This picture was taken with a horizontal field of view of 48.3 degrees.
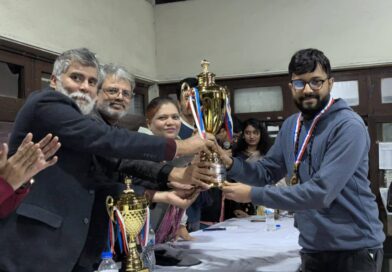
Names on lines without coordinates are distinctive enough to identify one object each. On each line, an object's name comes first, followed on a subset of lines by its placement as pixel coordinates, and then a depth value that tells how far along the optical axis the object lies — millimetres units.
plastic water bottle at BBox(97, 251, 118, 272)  1527
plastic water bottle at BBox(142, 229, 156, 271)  1789
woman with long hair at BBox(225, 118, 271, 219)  3934
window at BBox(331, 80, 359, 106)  4727
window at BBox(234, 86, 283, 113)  5012
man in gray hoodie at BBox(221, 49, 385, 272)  1626
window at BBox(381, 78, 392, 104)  4613
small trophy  1525
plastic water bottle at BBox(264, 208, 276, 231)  2772
